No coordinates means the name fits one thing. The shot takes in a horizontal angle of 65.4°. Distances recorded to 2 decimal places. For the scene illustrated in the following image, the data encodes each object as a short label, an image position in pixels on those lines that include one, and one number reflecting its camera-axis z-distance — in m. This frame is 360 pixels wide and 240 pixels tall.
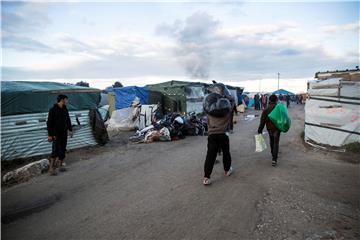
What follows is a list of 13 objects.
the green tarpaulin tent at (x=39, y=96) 8.62
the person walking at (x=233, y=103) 6.67
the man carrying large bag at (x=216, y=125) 5.43
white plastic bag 6.93
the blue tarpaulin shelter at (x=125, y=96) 20.09
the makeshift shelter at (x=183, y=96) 20.09
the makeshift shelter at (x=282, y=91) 52.12
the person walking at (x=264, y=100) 31.95
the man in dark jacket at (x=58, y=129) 6.90
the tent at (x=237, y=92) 30.70
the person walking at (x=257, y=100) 34.78
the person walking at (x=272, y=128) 6.95
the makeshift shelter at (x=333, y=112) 8.57
